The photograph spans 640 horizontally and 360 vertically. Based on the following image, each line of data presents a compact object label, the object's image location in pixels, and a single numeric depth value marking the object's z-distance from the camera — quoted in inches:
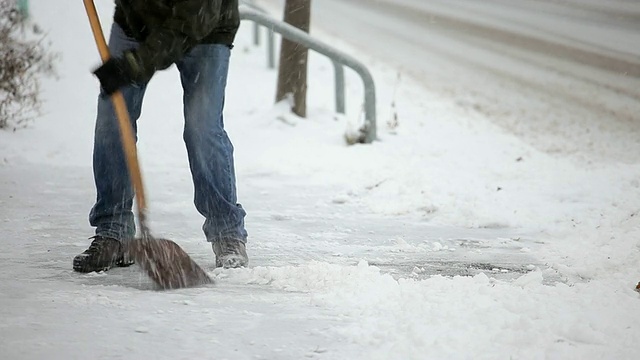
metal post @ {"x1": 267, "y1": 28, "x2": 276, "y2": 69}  884.0
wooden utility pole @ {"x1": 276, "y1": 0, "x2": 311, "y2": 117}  680.4
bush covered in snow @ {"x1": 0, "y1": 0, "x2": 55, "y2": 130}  554.3
